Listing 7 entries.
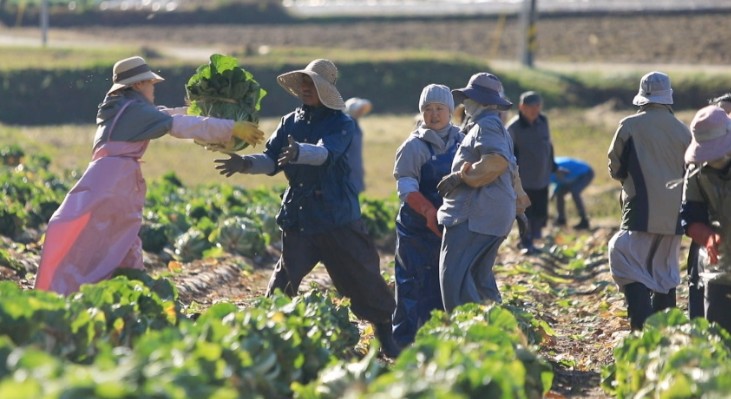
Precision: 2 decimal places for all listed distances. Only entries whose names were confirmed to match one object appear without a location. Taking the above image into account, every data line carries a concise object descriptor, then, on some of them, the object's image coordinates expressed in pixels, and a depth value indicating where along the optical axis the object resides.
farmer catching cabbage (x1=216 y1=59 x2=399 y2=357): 17.48
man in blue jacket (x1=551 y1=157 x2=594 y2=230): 35.50
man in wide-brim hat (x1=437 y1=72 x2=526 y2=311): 17.14
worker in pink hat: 15.82
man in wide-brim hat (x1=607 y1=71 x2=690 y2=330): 18.30
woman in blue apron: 18.34
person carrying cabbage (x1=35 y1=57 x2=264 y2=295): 16.17
